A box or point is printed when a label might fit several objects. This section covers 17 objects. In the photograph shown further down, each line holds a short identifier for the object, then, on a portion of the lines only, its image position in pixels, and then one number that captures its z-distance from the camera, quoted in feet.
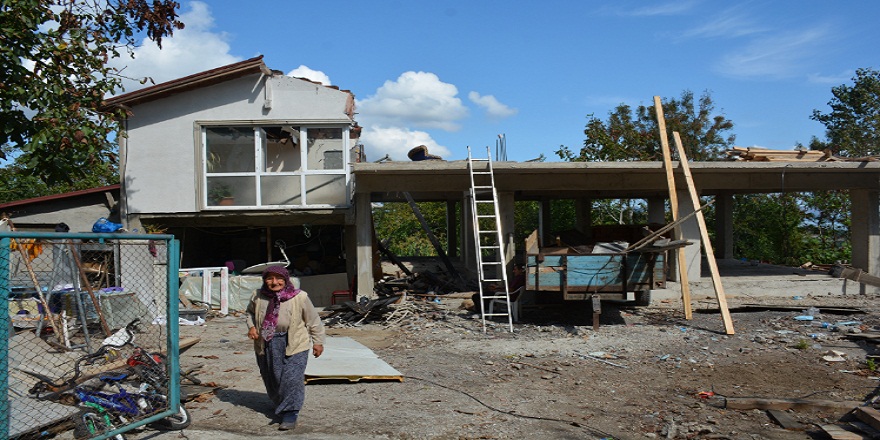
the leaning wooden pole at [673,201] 37.29
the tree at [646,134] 81.61
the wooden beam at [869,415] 16.87
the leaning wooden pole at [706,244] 33.30
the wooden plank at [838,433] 16.56
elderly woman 18.12
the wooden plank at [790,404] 19.79
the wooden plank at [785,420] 18.22
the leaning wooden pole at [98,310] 24.48
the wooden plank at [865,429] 16.57
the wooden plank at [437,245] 52.60
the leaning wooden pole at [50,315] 24.94
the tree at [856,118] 84.12
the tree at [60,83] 23.82
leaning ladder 36.58
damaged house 45.85
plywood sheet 23.29
